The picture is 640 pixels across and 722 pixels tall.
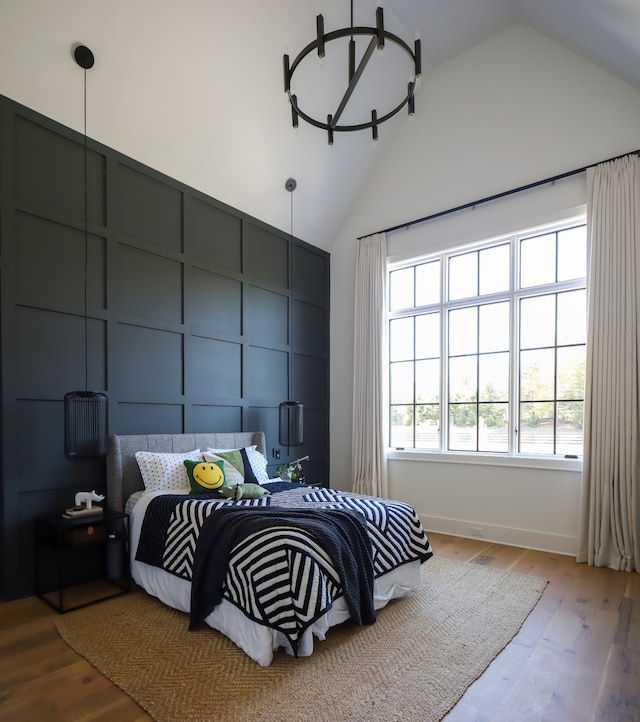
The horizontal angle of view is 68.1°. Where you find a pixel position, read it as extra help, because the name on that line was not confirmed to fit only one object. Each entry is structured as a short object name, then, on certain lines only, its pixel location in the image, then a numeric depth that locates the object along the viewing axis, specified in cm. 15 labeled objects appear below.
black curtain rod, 401
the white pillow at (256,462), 398
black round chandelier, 213
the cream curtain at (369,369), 520
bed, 228
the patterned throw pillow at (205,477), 337
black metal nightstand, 295
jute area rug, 196
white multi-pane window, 424
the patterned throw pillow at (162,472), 345
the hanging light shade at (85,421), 312
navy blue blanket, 247
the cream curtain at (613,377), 365
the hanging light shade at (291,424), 487
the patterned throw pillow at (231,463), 363
